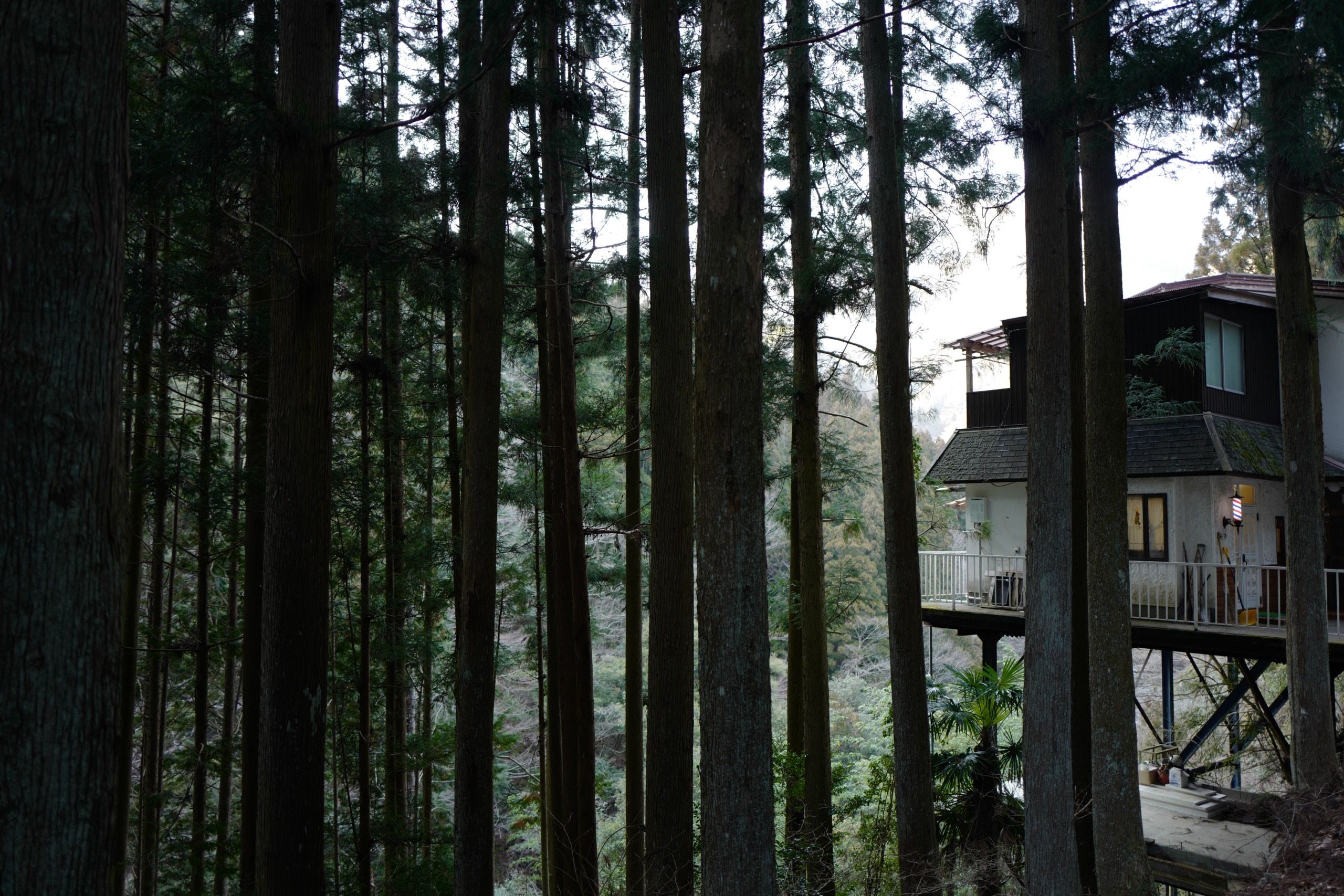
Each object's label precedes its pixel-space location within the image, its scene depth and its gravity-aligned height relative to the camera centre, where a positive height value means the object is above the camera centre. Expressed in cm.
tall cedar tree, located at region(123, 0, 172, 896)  735 -41
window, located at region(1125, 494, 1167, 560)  1495 -29
